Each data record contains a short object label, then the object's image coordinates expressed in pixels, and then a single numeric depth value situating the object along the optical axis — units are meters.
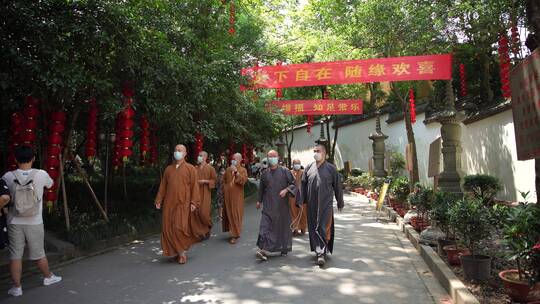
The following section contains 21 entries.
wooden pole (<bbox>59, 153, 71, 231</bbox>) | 7.43
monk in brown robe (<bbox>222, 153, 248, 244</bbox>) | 8.72
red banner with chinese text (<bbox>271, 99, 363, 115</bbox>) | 18.28
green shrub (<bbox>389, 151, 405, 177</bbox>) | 20.81
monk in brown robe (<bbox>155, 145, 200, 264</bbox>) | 6.72
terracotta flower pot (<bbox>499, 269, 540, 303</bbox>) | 4.00
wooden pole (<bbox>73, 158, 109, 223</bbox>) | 8.28
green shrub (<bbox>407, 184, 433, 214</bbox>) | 8.48
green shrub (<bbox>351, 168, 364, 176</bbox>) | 25.56
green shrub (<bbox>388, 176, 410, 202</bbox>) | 12.49
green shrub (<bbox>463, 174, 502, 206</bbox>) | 12.07
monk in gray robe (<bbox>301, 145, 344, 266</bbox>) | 6.59
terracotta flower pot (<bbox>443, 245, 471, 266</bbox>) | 5.75
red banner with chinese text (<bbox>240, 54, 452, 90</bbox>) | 12.24
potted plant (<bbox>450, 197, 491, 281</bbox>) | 4.88
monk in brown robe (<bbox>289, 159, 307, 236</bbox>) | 9.34
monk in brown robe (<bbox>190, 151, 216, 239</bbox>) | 8.59
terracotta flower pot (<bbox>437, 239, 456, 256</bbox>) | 6.21
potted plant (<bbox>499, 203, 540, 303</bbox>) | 3.89
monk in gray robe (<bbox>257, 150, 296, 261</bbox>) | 6.96
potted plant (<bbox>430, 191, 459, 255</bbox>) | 6.20
